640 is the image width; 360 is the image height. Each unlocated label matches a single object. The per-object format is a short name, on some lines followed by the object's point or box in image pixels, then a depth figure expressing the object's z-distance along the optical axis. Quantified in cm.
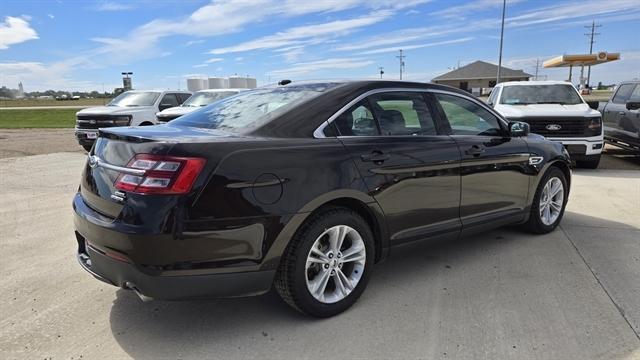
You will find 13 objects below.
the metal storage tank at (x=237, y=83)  3812
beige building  7288
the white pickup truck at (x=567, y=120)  924
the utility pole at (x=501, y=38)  3441
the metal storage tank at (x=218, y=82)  3938
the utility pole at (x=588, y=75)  6222
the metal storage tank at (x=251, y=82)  3853
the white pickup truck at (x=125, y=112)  1226
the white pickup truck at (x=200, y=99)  1259
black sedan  271
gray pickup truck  977
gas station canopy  3144
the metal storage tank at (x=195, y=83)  4012
